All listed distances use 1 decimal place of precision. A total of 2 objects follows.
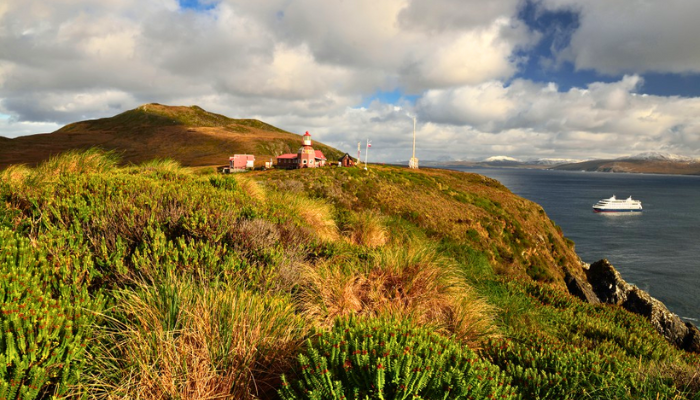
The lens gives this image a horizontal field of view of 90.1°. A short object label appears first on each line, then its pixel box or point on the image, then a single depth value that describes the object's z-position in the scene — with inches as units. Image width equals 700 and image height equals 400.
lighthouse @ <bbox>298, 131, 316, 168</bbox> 1839.3
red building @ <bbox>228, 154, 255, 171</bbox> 2253.9
